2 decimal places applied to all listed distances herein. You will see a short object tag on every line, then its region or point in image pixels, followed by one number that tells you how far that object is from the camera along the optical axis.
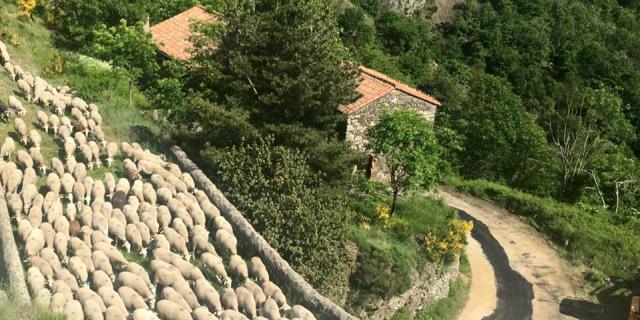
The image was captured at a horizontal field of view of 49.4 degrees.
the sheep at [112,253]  20.01
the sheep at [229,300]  19.09
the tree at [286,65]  26.02
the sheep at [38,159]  24.25
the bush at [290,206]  22.83
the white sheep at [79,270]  18.91
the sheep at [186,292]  18.94
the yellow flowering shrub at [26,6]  36.34
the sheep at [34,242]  19.28
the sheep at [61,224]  20.83
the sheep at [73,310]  16.95
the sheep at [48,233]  20.09
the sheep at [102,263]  19.45
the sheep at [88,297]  17.66
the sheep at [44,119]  26.88
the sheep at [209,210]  23.27
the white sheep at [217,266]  20.56
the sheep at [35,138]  25.45
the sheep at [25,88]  28.55
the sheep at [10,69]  29.92
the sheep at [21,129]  25.47
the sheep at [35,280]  17.70
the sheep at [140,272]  19.34
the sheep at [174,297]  18.56
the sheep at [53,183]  22.86
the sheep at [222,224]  22.54
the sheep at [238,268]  20.81
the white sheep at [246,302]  19.14
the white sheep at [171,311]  17.98
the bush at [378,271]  24.53
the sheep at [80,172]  24.03
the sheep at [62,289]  17.64
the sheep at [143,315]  17.45
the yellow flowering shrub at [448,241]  27.73
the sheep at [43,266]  18.52
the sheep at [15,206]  21.14
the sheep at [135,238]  21.12
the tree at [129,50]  32.16
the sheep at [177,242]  21.41
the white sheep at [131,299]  18.23
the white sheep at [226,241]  21.78
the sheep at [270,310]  18.92
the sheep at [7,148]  24.25
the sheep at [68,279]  18.27
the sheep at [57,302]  16.92
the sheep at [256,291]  19.55
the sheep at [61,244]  19.84
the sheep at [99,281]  18.73
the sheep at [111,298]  17.86
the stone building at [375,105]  32.41
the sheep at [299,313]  19.11
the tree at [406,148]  28.59
